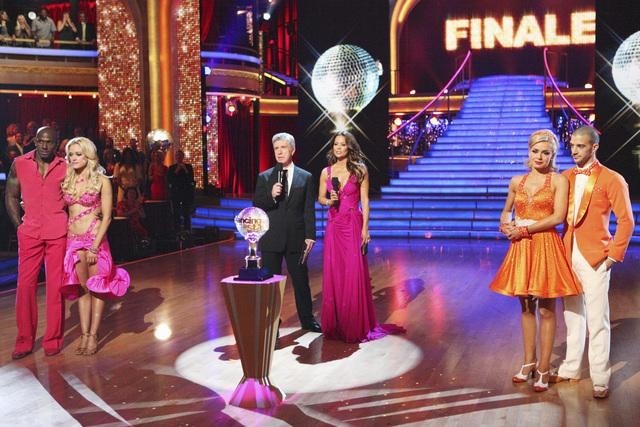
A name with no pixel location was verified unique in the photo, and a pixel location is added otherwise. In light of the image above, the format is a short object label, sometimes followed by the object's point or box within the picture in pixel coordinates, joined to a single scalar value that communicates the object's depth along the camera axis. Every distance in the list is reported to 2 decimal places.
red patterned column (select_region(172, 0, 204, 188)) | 17.12
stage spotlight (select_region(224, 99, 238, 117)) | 19.74
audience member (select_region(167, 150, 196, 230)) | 12.92
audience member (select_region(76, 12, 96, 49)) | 19.56
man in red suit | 5.54
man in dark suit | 5.88
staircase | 13.12
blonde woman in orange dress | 4.51
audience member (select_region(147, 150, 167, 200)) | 13.32
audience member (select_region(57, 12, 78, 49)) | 19.53
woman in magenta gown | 5.92
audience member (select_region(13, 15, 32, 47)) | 19.19
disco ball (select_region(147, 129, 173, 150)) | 14.89
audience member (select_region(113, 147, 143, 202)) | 11.76
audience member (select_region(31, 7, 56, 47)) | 19.31
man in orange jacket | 4.47
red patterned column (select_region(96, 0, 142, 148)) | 16.84
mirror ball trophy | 4.32
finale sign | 25.55
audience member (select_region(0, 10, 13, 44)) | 18.95
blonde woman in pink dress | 5.55
